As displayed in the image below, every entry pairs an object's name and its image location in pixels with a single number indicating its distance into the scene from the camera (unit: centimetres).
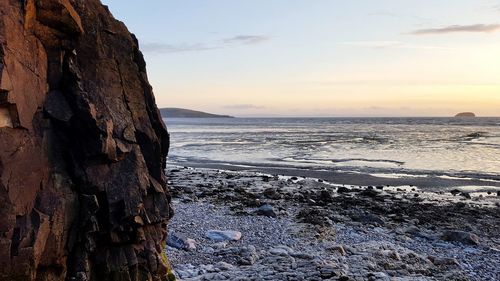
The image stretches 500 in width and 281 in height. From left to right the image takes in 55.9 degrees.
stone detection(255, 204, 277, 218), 2059
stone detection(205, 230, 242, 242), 1612
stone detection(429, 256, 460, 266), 1436
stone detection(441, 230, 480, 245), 1694
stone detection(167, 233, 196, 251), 1467
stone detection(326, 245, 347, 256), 1470
